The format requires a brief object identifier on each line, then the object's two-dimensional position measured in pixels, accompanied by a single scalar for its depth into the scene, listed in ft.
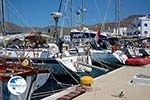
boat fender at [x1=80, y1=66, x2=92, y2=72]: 31.61
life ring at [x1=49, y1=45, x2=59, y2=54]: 32.79
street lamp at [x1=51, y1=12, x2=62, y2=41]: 28.90
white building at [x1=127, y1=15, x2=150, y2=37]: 118.68
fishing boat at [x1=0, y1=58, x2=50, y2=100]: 15.90
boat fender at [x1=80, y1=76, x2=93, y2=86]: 19.08
